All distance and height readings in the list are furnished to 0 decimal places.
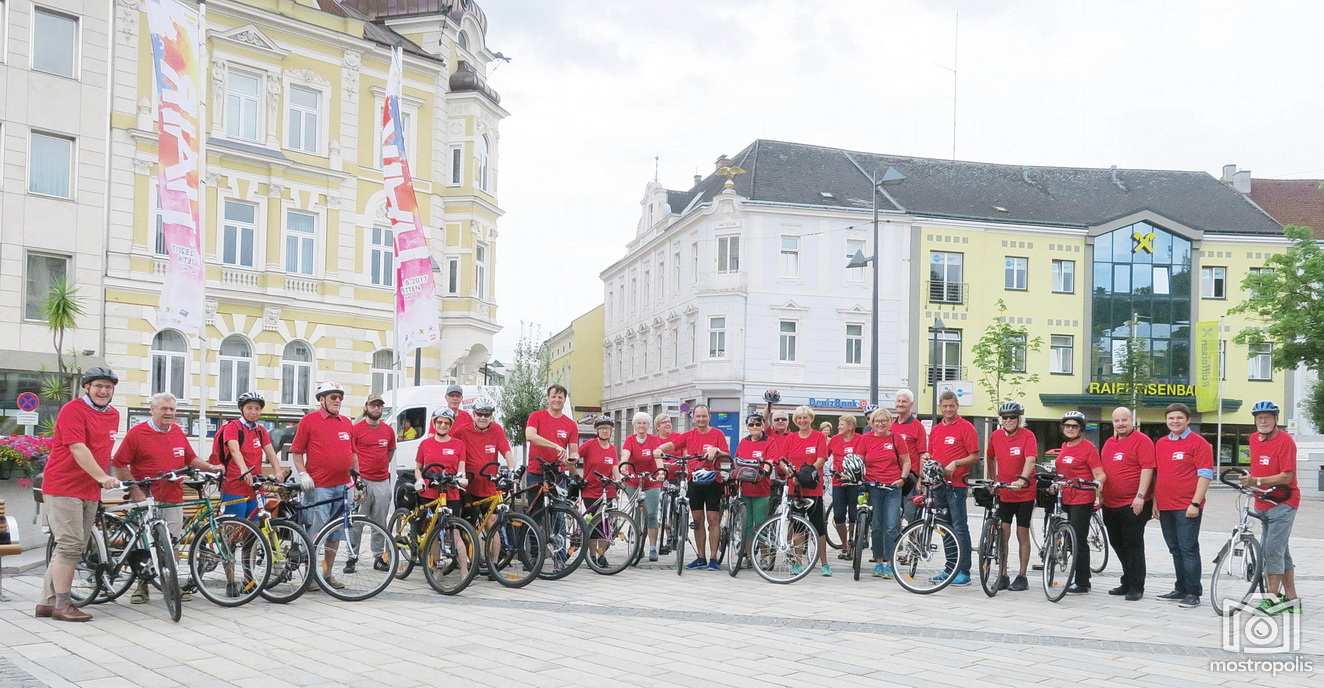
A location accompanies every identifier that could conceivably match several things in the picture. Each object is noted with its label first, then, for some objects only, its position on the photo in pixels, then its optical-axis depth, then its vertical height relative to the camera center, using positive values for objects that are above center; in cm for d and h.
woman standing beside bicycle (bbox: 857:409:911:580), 1216 -106
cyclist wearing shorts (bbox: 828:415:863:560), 1286 -134
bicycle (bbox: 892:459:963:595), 1116 -172
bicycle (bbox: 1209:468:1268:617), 973 -150
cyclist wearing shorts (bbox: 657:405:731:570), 1299 -134
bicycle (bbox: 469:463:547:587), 1112 -174
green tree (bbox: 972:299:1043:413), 4150 +47
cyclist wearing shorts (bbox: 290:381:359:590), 1087 -89
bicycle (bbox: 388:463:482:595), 1053 -170
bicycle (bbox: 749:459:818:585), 1180 -180
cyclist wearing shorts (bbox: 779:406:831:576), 1273 -95
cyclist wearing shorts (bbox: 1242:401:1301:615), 965 -96
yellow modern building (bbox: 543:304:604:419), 6550 -4
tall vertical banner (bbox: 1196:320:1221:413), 4634 +33
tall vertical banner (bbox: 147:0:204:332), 1684 +288
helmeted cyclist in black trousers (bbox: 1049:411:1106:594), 1133 -98
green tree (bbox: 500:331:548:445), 4568 -111
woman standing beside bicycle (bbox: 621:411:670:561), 1320 -115
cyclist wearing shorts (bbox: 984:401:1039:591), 1130 -97
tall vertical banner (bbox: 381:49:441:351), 1958 +165
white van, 2291 -89
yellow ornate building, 2842 +389
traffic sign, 2247 -102
